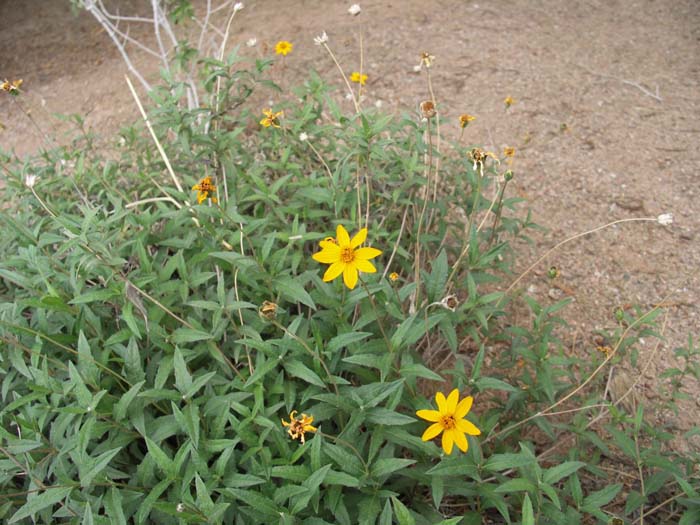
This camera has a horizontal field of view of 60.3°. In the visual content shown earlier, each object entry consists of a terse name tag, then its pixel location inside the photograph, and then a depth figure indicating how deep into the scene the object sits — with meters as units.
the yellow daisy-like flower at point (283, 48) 0.67
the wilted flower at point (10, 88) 0.43
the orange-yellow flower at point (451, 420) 0.30
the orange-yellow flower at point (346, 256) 0.31
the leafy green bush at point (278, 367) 0.32
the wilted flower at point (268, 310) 0.31
